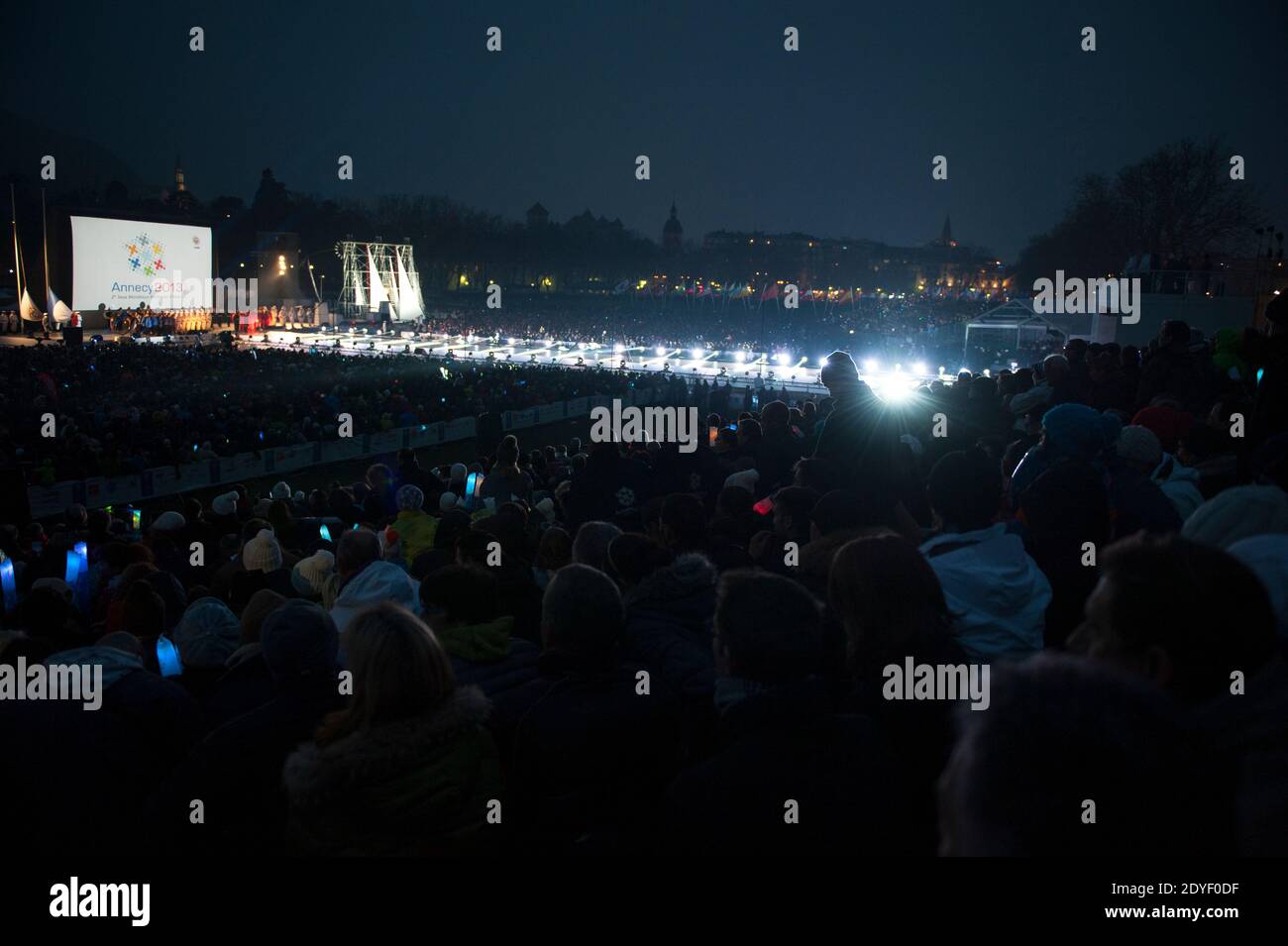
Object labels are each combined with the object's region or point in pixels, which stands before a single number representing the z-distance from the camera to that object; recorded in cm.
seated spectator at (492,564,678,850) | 267
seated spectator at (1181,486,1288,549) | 267
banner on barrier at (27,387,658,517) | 1499
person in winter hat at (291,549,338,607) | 567
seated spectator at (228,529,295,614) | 588
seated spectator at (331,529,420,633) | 419
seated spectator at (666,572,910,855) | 205
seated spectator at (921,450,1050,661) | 313
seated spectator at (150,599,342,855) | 264
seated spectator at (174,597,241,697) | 399
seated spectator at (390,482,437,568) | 697
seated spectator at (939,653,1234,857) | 125
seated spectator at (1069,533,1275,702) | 164
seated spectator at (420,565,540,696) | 326
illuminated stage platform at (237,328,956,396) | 3285
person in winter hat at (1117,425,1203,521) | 473
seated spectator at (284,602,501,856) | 234
